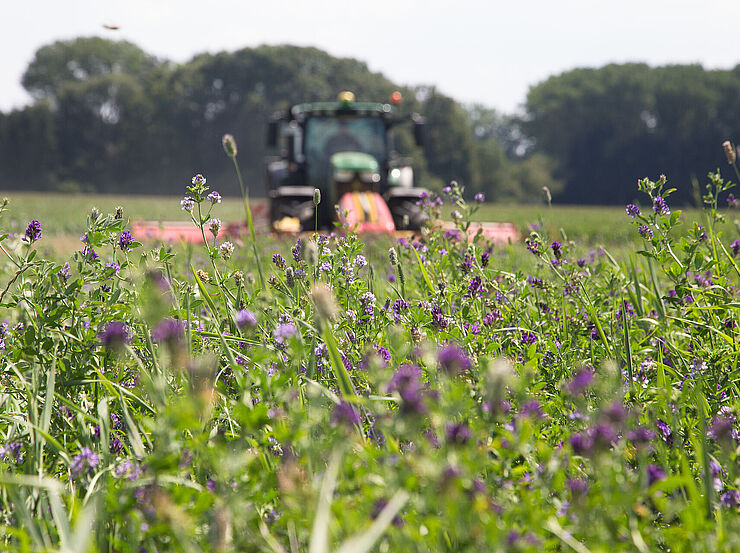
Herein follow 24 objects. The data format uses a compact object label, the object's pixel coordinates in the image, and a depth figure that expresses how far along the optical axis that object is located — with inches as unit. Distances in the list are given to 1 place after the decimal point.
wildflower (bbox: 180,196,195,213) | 687.5
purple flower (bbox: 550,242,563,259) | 818.2
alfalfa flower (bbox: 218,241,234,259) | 641.0
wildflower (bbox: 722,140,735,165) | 807.2
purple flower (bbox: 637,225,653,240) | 755.6
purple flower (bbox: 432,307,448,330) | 685.0
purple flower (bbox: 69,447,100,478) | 451.0
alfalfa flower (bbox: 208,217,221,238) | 653.0
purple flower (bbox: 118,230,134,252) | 663.1
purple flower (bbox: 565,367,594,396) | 345.0
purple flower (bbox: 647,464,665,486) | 383.0
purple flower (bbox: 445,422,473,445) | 342.9
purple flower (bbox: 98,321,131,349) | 388.6
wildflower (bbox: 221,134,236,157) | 743.5
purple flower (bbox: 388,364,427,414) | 296.1
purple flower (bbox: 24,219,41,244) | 642.6
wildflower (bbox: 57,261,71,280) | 660.1
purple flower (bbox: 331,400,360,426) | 344.5
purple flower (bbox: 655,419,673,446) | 582.9
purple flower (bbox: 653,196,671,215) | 767.9
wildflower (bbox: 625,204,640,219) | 754.5
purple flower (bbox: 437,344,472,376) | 350.9
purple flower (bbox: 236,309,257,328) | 466.8
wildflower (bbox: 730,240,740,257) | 890.4
